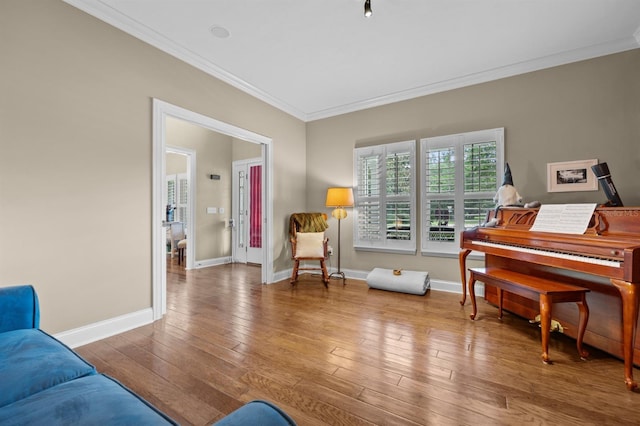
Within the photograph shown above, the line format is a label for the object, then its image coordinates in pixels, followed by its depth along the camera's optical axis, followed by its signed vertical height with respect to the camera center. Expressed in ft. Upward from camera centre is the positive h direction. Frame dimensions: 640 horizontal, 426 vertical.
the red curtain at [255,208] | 18.76 +0.33
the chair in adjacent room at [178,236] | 18.95 -1.74
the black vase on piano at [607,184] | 7.36 +0.81
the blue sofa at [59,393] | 2.46 -1.95
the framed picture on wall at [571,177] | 9.53 +1.32
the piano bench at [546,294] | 6.32 -1.96
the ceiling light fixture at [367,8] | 6.83 +5.21
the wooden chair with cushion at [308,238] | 13.29 -1.26
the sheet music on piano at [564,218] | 7.00 -0.13
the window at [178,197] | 22.12 +1.30
